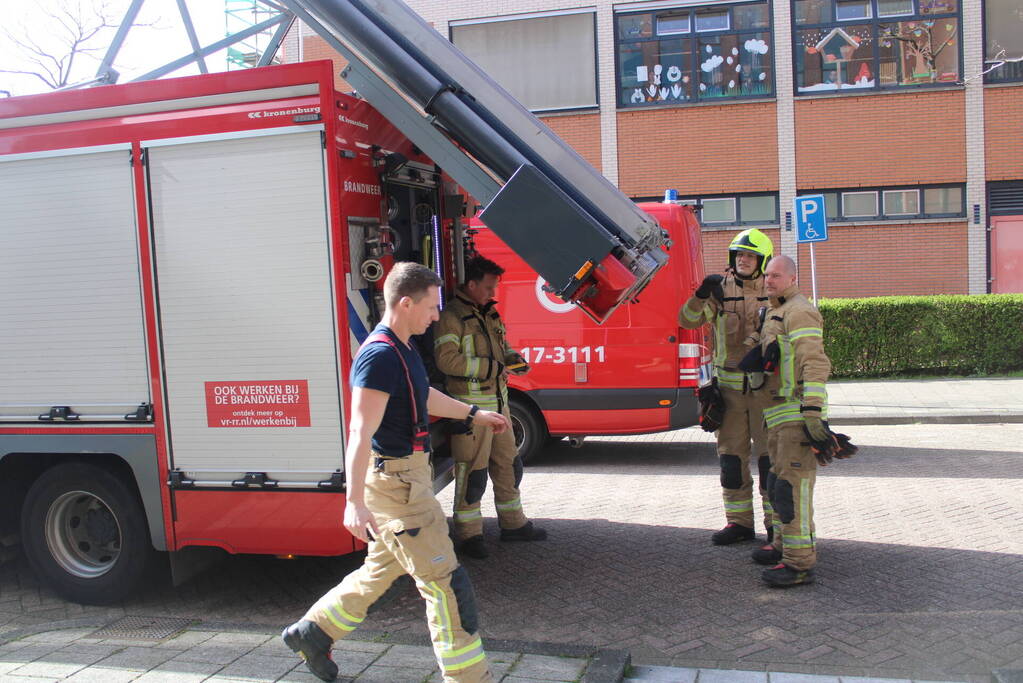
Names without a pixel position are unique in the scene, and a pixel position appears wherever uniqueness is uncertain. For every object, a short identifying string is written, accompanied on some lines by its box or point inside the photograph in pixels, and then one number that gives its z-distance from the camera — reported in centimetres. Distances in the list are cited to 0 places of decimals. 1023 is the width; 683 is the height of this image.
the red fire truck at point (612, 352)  859
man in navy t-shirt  365
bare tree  1820
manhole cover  474
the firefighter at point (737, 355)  600
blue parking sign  1212
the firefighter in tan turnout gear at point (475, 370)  601
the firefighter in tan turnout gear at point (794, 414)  530
